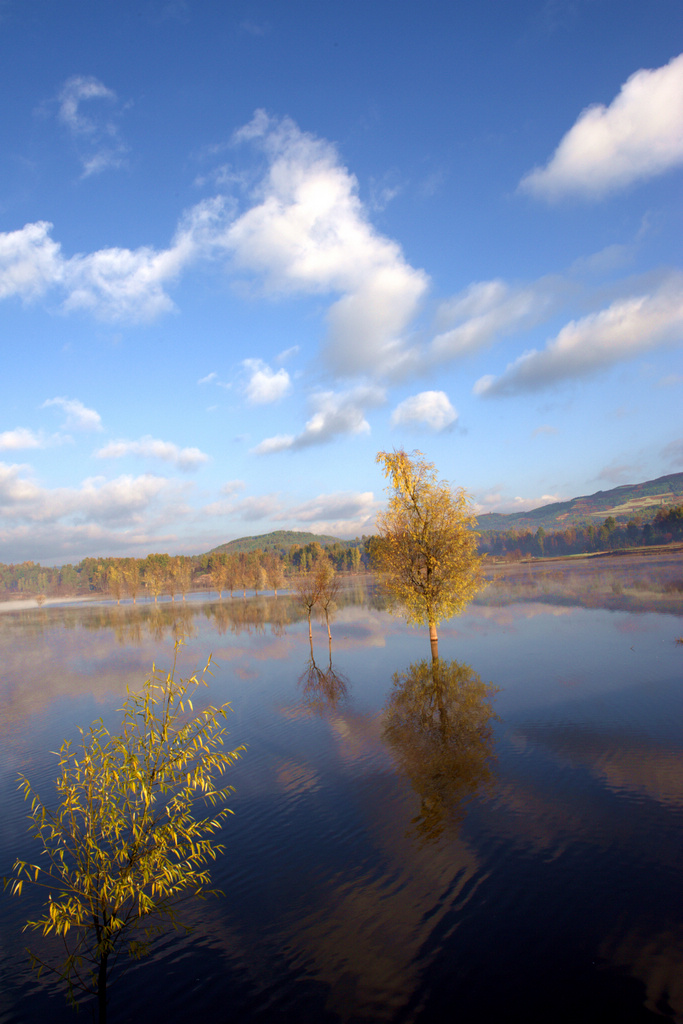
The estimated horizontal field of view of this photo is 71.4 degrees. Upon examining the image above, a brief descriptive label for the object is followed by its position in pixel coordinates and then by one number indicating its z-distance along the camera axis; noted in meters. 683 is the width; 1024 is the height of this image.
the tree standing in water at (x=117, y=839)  6.71
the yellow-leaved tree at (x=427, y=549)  31.98
